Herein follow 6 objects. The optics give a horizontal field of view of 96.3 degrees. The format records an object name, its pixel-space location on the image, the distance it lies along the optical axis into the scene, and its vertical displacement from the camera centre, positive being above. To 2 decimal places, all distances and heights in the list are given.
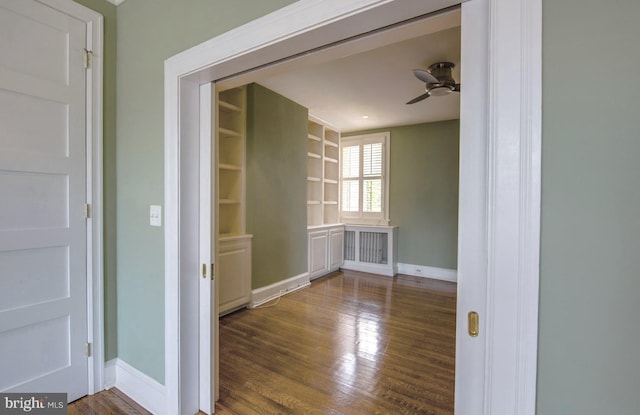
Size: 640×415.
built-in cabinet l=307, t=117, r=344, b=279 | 4.94 +0.06
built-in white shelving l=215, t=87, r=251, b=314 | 3.26 +0.00
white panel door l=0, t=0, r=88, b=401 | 1.63 +0.00
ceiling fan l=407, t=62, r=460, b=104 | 2.75 +1.17
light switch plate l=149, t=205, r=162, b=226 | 1.77 -0.09
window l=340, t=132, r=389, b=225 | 5.62 +0.48
